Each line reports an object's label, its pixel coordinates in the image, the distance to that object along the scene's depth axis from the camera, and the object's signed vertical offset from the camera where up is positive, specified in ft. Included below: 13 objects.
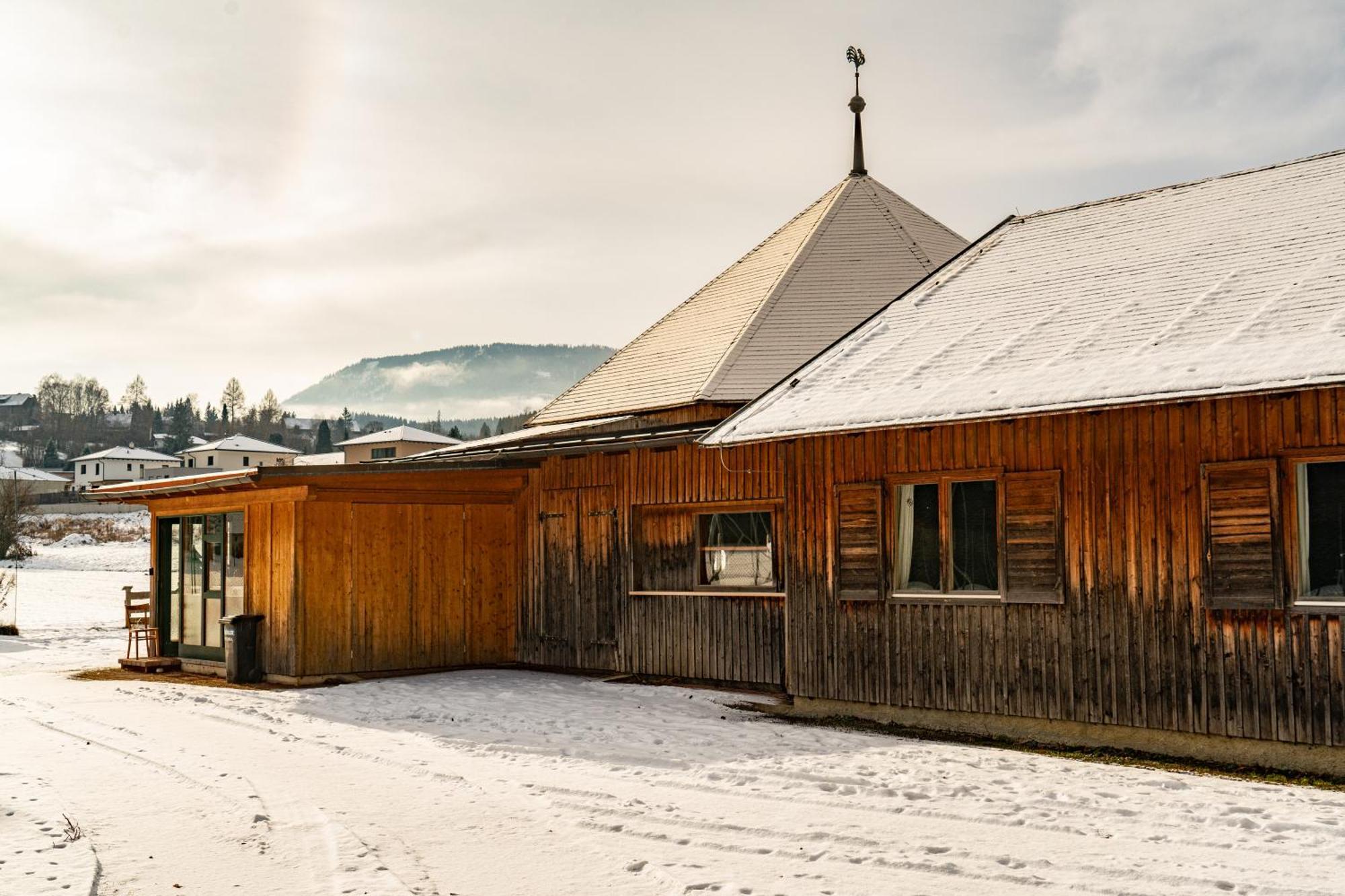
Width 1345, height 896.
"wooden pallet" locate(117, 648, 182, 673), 59.82 -6.50
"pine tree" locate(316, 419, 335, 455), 513.86 +38.93
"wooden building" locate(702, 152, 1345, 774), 31.63 +0.91
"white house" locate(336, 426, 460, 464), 310.65 +22.03
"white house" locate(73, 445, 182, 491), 420.36 +24.10
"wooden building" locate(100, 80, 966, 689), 51.16 -0.04
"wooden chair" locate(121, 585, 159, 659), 62.49 -5.01
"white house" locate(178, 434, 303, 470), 380.17 +24.62
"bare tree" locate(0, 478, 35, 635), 160.76 +0.41
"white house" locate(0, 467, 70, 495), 370.30 +16.30
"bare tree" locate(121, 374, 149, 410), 608.19 +68.54
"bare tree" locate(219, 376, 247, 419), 615.16 +67.02
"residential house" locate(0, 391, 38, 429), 629.92 +63.36
